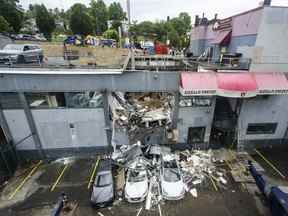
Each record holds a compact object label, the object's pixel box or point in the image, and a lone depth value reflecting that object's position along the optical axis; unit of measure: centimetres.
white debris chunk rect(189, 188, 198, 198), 1056
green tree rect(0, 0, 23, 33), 3697
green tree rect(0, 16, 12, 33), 3190
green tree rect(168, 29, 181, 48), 5147
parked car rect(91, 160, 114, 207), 961
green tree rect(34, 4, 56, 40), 4353
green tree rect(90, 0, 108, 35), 5457
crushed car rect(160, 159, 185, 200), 1008
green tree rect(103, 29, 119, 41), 4106
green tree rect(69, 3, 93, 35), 4206
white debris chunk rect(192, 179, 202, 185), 1136
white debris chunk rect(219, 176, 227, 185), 1145
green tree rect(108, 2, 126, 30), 6869
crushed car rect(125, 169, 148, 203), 999
